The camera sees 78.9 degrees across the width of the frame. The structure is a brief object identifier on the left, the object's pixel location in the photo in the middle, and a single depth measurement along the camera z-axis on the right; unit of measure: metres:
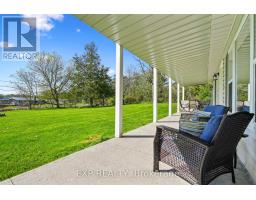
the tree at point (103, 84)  18.59
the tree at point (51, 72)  12.09
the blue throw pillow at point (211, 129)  1.72
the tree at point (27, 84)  10.40
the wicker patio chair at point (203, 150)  1.62
